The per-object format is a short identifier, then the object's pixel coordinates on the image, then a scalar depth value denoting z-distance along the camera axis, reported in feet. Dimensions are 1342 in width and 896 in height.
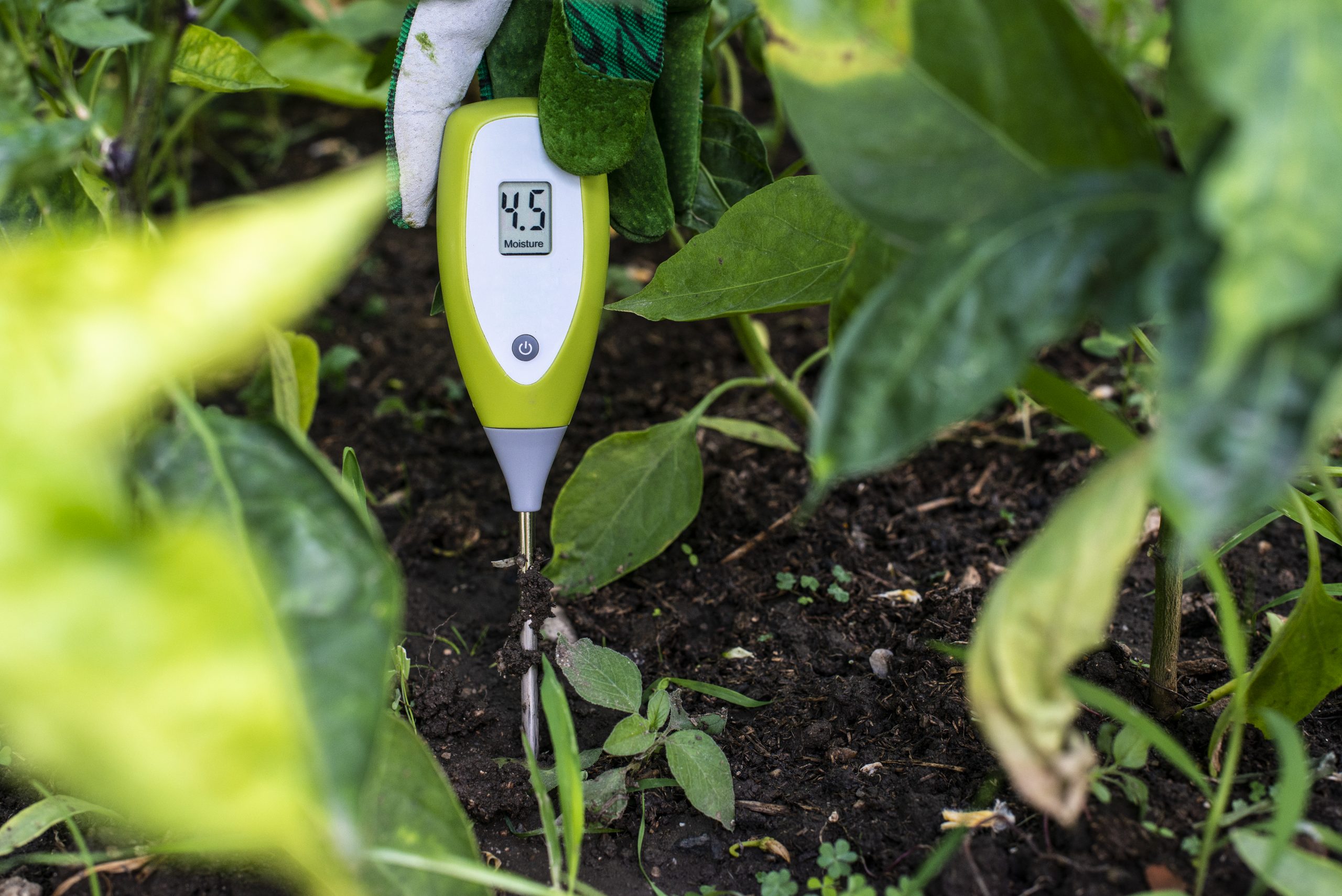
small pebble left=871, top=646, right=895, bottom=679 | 2.20
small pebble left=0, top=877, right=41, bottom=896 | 1.91
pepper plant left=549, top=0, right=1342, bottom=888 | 1.41
